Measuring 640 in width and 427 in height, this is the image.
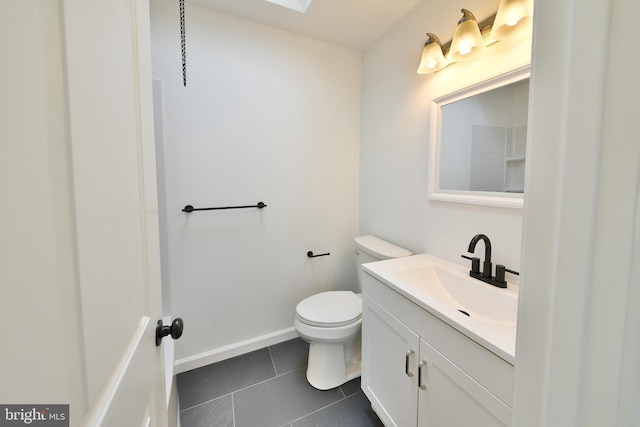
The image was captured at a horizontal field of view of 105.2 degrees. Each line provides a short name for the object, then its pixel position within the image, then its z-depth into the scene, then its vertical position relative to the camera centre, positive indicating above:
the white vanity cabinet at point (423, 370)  0.73 -0.63
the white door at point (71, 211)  0.24 -0.02
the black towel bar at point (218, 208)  1.59 -0.07
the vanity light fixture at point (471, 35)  0.96 +0.74
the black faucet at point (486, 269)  1.05 -0.31
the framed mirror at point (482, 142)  1.04 +0.28
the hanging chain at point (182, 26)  1.18 +0.83
